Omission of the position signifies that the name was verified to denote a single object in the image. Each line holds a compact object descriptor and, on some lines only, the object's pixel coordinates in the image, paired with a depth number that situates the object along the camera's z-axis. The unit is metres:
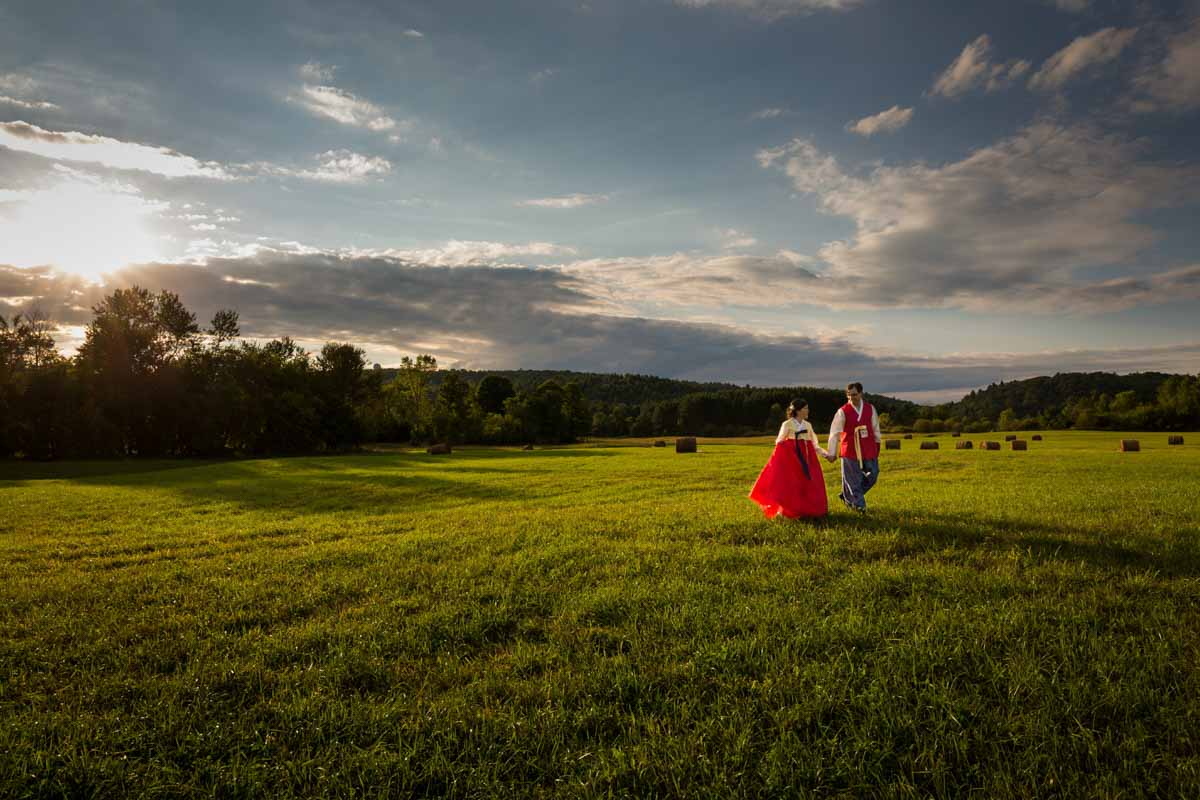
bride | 11.20
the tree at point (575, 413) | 100.19
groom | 12.02
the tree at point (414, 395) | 81.31
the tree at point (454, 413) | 80.31
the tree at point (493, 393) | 108.25
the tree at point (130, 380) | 54.88
